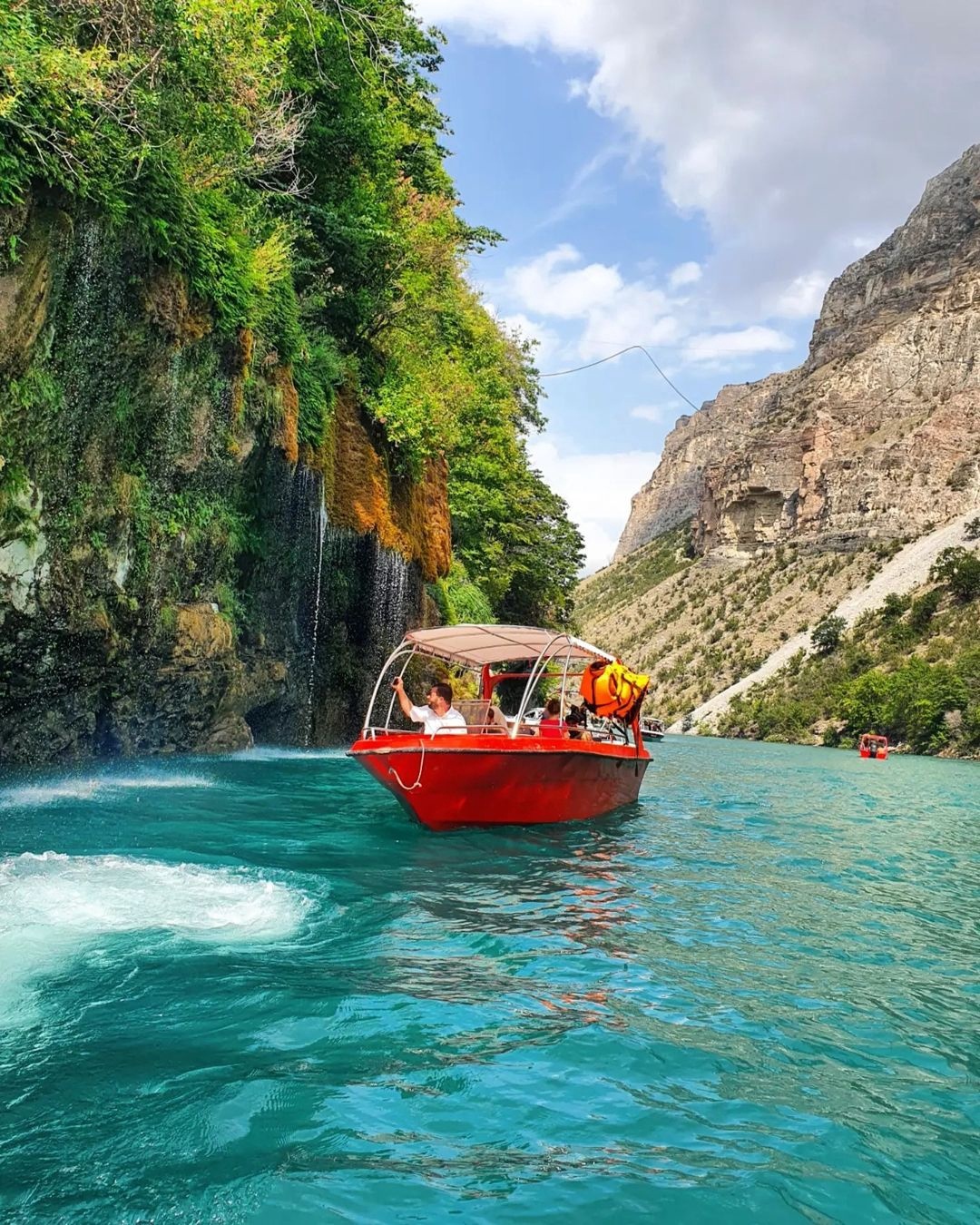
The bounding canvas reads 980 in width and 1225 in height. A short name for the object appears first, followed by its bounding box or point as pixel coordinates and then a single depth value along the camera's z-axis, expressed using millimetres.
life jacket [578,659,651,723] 13398
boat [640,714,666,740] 53128
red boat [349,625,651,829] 10742
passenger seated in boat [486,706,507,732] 12336
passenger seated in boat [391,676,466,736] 11656
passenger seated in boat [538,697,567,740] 13406
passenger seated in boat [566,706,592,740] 13828
